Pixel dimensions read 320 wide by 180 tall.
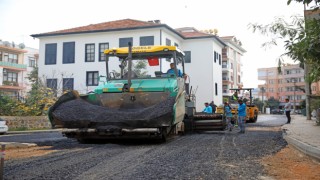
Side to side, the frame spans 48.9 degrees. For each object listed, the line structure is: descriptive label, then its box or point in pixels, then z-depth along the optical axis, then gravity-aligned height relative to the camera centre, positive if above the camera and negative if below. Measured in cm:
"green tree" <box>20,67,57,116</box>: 2116 +14
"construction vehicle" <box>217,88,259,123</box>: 2312 -30
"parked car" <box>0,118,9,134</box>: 1688 -114
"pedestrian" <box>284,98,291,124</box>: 1959 -24
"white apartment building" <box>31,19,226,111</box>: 3391 +577
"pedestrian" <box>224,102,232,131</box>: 1534 -45
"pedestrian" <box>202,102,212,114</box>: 1669 -26
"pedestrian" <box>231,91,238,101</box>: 2402 +46
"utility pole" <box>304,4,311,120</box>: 2150 +17
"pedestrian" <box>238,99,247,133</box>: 1410 -43
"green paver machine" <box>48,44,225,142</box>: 861 -4
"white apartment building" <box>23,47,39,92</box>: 5866 +778
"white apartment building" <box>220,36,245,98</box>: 6006 +709
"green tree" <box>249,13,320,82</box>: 747 +130
